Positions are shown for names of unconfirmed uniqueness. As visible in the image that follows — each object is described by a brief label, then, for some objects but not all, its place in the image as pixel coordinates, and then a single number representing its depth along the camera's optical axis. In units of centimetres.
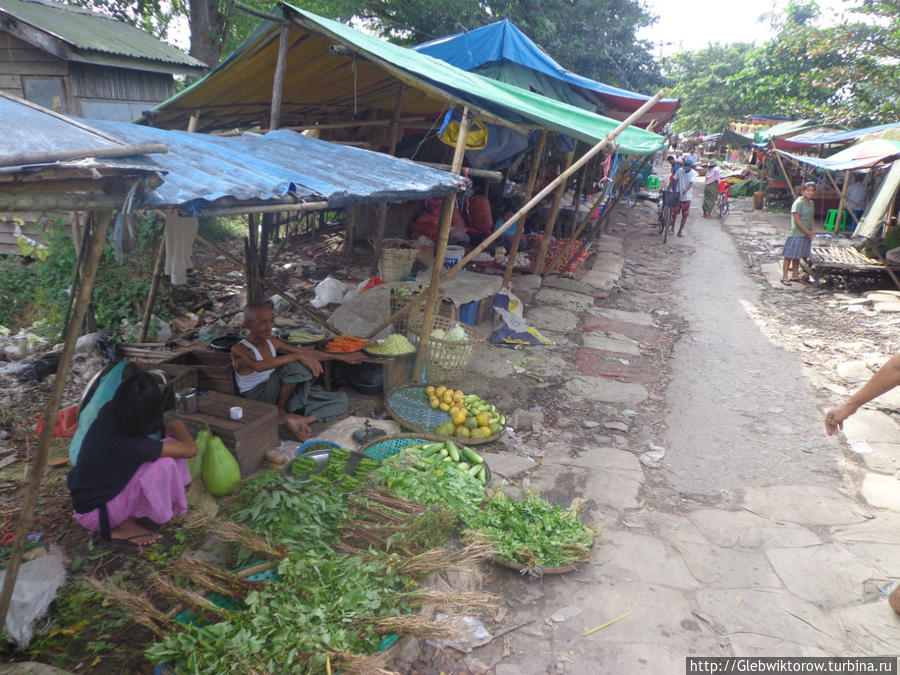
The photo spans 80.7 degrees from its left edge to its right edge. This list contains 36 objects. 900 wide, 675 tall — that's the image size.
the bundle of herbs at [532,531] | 321
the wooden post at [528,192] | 627
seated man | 432
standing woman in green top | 973
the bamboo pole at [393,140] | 656
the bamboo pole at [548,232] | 795
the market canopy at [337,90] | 450
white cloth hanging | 400
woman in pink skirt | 294
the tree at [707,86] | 3409
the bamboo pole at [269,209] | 245
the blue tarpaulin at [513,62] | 876
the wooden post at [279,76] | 458
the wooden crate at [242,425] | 364
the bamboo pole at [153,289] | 544
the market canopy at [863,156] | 990
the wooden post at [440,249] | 456
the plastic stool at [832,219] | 1563
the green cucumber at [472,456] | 404
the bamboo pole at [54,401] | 196
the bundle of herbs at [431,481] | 348
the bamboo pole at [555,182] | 489
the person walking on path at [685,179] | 1349
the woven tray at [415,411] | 456
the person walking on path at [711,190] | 1862
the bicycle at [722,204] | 1881
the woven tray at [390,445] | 405
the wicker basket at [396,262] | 745
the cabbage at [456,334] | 539
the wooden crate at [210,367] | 456
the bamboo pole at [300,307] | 549
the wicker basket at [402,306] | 576
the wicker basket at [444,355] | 526
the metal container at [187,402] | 381
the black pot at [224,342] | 487
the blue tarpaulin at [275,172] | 248
